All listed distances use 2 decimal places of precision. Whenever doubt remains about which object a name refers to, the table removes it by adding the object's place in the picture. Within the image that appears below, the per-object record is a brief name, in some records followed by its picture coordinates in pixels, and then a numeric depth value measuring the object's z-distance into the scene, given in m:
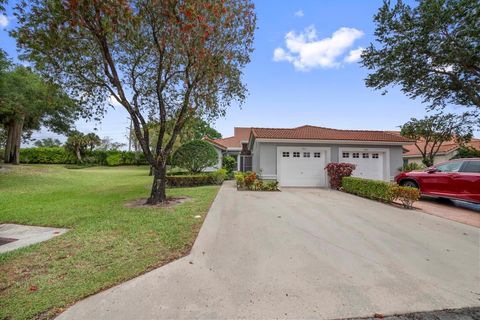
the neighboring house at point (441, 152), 21.95
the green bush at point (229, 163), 20.18
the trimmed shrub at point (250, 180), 11.98
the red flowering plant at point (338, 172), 12.65
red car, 7.90
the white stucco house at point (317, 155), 13.90
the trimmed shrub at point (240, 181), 12.25
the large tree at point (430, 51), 10.70
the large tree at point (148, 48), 6.77
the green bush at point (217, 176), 14.32
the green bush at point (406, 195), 8.01
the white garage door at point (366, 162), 14.35
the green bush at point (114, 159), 34.78
